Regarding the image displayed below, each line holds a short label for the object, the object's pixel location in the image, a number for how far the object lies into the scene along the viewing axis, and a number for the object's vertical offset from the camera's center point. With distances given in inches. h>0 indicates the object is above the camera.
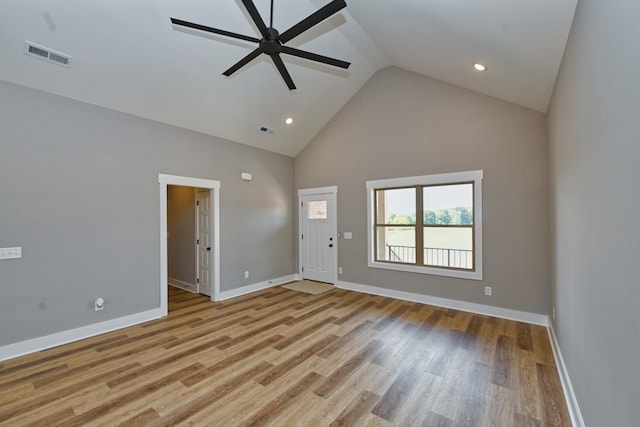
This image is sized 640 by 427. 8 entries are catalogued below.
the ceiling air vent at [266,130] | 208.4 +66.9
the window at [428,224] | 170.6 -6.9
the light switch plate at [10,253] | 116.3 -15.8
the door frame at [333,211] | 230.8 +3.0
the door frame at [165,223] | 166.6 -5.2
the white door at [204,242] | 205.3 -20.5
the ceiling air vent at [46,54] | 111.0 +68.9
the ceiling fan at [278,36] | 85.3 +63.5
